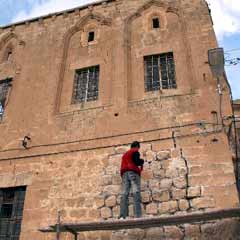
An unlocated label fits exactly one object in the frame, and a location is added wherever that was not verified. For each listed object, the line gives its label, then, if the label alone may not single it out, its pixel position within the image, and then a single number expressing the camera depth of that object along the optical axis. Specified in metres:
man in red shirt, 7.48
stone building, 8.27
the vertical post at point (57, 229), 7.53
